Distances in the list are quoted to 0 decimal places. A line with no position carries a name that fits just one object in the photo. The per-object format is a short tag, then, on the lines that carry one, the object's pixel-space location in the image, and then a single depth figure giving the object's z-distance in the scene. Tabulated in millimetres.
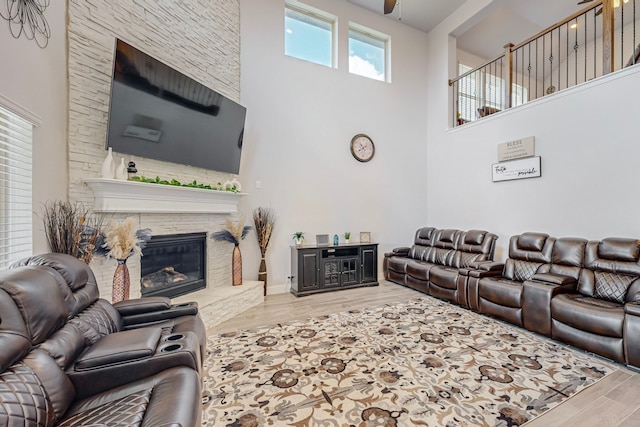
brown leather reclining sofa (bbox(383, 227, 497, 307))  4052
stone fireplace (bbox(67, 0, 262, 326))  2568
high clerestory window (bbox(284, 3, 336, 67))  4766
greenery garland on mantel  2896
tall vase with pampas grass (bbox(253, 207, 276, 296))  4344
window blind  1896
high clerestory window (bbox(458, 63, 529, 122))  6137
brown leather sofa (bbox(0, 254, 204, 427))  1087
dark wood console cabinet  4430
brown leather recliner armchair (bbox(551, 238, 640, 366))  2342
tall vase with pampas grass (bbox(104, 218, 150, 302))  2525
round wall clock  5233
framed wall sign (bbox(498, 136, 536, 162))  4086
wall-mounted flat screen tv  2645
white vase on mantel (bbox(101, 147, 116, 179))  2596
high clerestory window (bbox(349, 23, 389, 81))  5336
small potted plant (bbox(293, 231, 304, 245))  4621
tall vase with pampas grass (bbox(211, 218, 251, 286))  3979
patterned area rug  1814
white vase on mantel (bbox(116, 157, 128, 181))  2689
